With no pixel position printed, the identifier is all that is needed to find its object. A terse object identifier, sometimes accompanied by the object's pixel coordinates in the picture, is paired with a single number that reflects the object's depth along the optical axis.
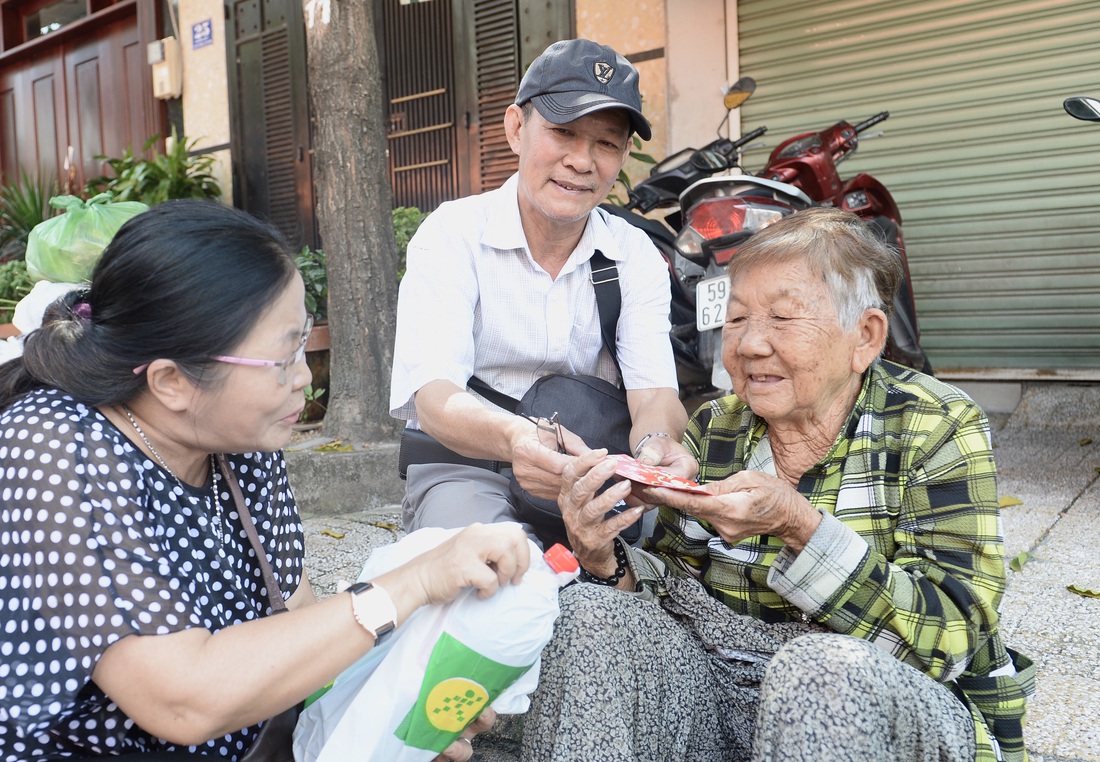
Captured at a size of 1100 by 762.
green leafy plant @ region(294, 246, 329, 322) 6.66
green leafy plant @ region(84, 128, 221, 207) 8.91
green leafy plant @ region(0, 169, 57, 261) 9.84
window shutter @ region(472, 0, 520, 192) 7.46
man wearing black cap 2.39
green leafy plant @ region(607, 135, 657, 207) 6.04
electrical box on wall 9.84
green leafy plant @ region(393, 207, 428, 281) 6.88
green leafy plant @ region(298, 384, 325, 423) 6.01
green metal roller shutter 5.57
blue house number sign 9.67
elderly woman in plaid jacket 1.55
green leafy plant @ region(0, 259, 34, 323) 7.51
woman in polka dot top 1.42
